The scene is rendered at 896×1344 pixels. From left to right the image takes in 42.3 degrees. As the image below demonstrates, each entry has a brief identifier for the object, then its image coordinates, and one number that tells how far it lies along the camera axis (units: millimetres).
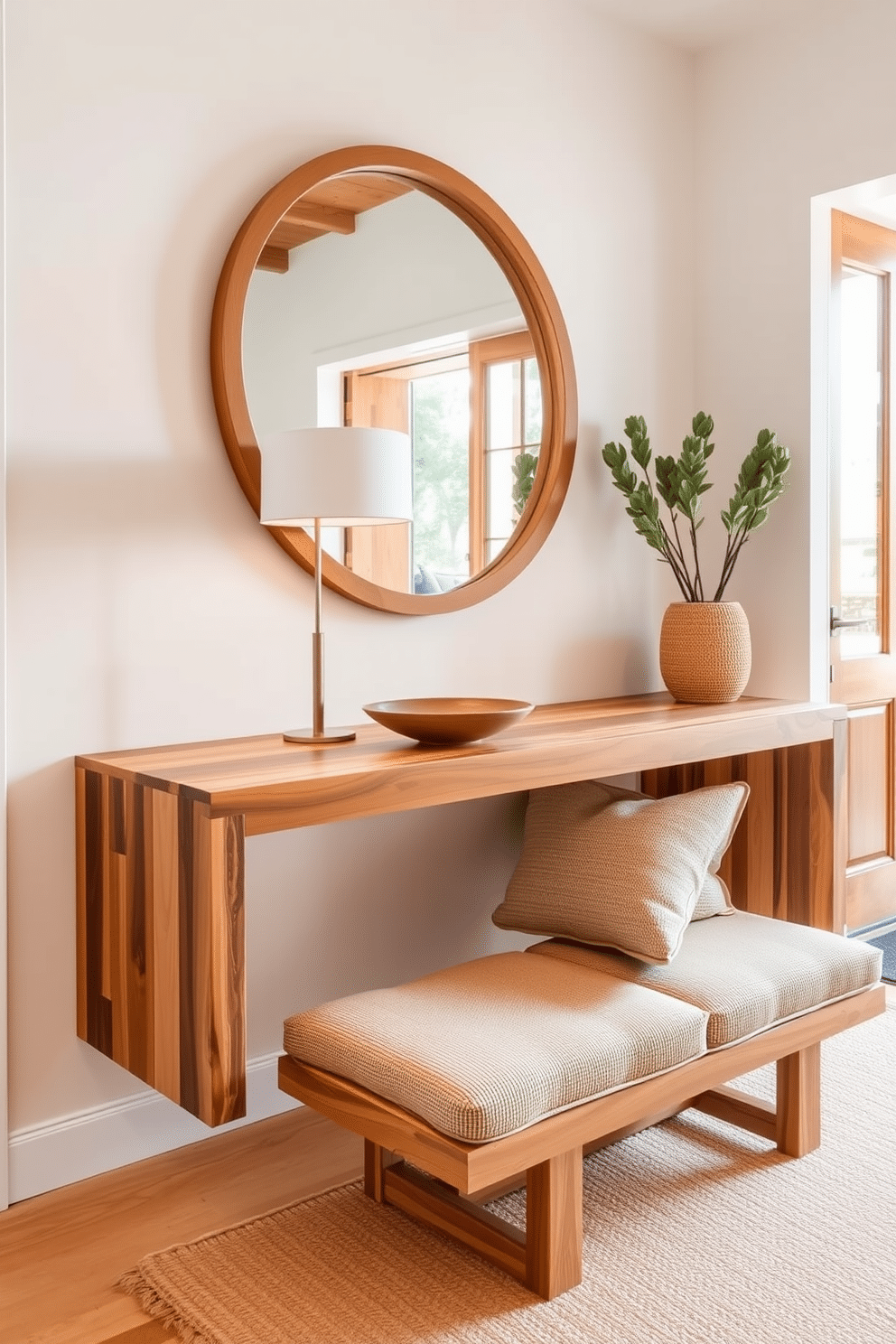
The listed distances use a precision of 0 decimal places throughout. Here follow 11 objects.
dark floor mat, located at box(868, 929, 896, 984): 3157
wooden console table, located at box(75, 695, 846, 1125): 1684
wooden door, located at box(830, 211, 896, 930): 3268
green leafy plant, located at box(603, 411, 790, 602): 2811
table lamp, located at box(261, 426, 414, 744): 2021
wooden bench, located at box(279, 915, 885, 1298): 1595
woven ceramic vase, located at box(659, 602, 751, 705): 2779
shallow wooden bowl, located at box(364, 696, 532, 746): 2070
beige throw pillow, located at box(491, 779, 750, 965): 2053
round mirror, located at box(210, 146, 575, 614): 2270
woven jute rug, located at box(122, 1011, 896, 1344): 1642
